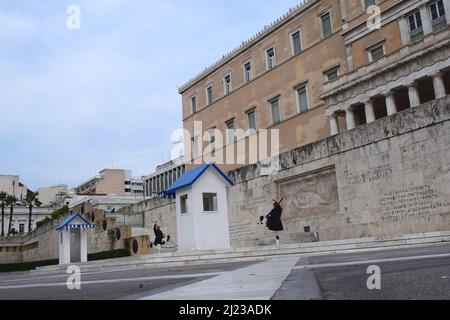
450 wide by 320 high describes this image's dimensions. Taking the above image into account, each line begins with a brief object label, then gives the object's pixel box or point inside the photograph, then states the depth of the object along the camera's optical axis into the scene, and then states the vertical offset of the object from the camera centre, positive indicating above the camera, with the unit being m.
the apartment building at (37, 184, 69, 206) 114.62 +16.05
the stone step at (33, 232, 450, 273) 12.25 -0.36
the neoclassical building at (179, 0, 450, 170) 24.91 +11.75
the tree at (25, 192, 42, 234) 77.31 +10.27
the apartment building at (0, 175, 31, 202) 100.81 +16.44
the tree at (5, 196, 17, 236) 74.56 +9.44
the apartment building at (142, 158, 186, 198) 94.81 +15.88
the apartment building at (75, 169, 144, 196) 99.12 +15.14
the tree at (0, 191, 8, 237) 74.01 +10.02
